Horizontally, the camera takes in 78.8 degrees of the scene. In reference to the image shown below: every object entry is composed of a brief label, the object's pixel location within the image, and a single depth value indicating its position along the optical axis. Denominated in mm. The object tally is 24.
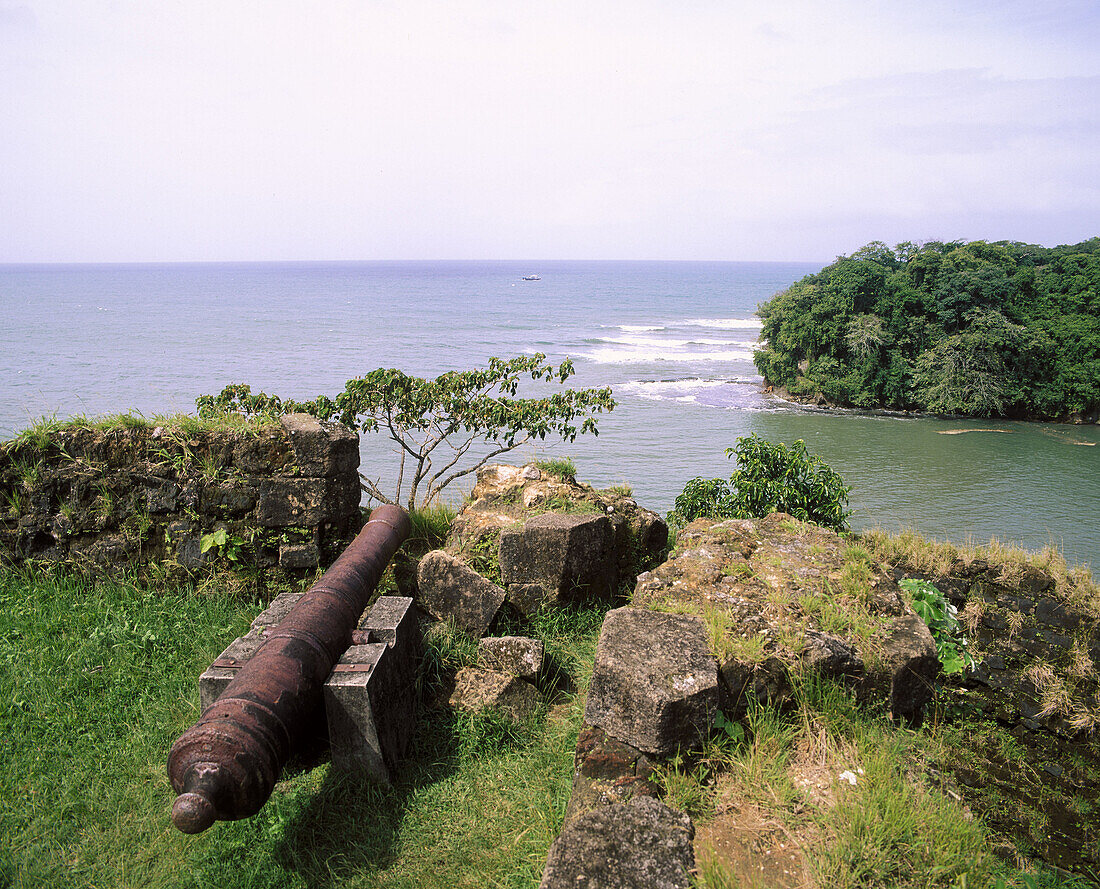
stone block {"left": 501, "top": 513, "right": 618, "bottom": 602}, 5375
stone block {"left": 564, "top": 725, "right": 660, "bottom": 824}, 3207
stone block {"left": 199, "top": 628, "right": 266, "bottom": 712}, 3662
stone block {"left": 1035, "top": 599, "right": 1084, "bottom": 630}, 5855
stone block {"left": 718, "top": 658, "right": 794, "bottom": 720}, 3717
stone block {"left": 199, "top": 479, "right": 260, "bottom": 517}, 5441
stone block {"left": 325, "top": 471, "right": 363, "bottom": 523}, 5488
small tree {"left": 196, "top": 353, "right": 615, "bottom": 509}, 8344
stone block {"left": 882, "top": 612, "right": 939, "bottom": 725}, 4000
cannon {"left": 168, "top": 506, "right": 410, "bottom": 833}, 2846
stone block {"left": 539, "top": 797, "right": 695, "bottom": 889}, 2572
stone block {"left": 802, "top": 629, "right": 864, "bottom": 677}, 3896
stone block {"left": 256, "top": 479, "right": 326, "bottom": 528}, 5422
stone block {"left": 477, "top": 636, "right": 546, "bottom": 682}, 4551
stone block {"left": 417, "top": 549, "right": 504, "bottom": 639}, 5082
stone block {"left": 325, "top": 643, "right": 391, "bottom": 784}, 3609
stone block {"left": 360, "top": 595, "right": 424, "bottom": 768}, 3877
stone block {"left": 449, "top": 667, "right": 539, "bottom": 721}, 4379
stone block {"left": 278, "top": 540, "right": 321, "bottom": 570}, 5453
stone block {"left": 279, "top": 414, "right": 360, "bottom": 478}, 5426
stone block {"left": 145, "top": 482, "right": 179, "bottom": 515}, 5434
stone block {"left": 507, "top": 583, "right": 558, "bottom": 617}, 5414
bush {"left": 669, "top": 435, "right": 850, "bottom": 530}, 7527
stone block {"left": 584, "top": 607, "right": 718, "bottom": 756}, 3377
